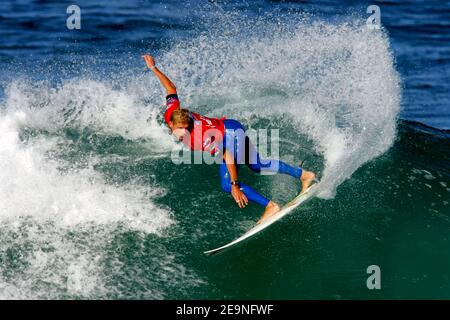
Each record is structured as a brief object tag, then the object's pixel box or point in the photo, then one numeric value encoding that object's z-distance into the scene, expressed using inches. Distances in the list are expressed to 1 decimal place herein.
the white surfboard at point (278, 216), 593.3
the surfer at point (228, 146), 589.6
